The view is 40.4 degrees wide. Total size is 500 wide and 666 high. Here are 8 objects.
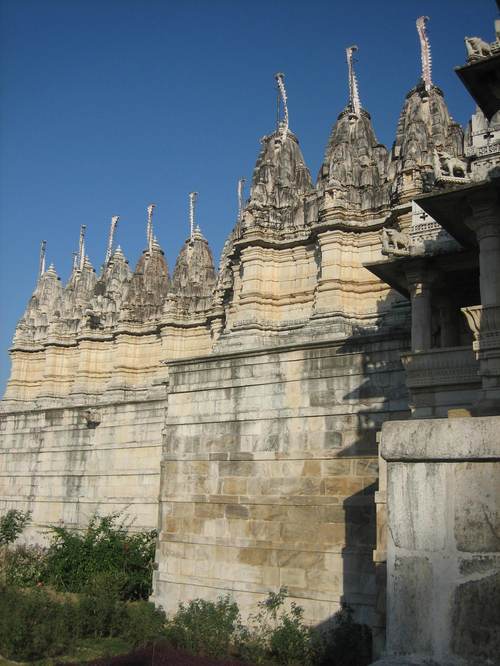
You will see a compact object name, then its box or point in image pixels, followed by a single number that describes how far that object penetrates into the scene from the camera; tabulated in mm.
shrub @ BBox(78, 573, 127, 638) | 13703
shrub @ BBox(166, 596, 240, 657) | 11719
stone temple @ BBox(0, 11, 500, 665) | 2842
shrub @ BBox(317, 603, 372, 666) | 11123
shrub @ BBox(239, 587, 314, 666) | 11484
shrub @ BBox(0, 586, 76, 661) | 11992
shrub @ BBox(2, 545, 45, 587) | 18906
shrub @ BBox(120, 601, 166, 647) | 12938
